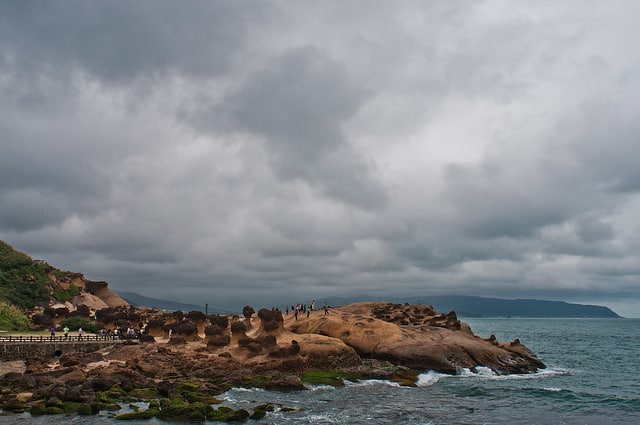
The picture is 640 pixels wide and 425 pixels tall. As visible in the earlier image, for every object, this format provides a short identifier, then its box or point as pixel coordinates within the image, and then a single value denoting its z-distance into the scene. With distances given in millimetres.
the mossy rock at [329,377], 56500
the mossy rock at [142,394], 46550
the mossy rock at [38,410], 40781
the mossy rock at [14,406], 41500
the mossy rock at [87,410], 41281
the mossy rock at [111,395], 44438
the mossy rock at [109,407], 42594
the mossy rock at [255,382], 53719
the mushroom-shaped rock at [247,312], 81850
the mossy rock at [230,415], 40438
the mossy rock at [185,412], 40469
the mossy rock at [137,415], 39875
